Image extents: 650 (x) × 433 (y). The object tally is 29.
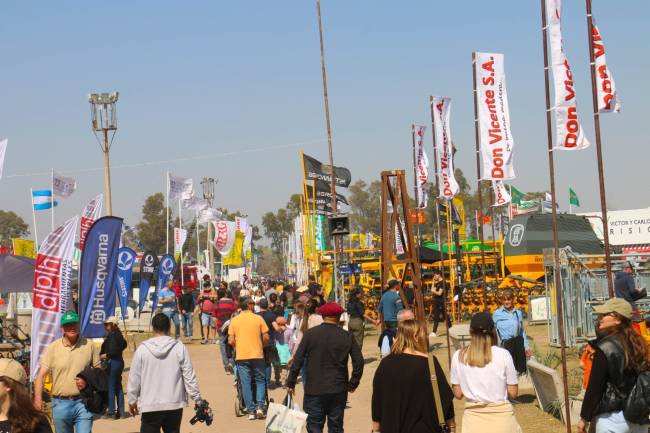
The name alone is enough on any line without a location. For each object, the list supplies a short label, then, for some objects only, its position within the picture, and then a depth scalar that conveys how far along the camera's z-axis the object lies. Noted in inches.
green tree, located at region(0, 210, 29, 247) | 4813.2
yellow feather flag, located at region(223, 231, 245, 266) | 1998.0
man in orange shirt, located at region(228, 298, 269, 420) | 536.4
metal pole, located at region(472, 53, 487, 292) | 995.0
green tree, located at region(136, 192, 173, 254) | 4591.5
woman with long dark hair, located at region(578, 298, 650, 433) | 246.7
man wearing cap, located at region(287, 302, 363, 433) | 352.5
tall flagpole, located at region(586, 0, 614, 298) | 478.0
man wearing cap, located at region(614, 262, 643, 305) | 734.5
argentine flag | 1362.0
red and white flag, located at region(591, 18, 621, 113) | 494.0
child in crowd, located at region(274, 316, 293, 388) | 690.8
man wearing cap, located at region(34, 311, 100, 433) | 340.8
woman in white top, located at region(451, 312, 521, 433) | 269.4
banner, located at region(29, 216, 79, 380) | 535.8
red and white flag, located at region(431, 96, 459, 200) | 1011.9
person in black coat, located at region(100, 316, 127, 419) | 549.3
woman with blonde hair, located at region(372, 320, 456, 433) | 257.9
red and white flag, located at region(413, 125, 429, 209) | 1155.3
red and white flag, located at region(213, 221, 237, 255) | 1962.4
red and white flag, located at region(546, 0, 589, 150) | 489.4
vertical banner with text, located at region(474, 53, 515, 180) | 805.8
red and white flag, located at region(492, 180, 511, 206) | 1241.0
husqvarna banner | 581.3
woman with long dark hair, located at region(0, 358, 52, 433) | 200.1
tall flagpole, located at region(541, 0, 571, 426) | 402.0
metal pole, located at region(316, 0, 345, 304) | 1062.4
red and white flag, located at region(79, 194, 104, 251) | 729.0
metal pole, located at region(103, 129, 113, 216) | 1565.2
